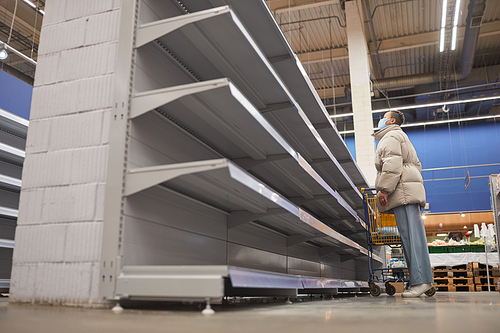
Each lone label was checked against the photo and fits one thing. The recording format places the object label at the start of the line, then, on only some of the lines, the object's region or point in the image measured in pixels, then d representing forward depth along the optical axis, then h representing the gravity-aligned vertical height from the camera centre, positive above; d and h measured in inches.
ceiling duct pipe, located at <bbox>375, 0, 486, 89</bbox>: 378.7 +229.1
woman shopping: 151.0 +23.9
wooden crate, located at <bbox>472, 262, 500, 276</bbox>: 335.6 -1.7
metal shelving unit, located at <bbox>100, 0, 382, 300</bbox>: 78.2 +25.7
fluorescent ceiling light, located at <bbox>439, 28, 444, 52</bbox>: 404.1 +216.8
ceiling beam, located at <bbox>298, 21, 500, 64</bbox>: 467.8 +246.7
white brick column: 83.5 +22.0
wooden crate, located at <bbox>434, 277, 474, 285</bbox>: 343.3 -10.6
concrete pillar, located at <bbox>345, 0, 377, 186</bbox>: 368.8 +157.4
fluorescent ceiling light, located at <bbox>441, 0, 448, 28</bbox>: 353.1 +212.0
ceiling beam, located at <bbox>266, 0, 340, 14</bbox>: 399.2 +242.2
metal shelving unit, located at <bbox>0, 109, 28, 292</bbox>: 165.6 +38.5
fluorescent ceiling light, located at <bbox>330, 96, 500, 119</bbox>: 558.3 +211.8
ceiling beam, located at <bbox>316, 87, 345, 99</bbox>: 607.3 +243.6
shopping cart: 191.7 +17.0
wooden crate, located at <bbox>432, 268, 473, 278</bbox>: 346.1 -4.8
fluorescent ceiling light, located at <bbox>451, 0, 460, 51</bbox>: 358.0 +218.4
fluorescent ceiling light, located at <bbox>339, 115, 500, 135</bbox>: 570.0 +194.0
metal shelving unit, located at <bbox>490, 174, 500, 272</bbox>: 231.7 +35.9
